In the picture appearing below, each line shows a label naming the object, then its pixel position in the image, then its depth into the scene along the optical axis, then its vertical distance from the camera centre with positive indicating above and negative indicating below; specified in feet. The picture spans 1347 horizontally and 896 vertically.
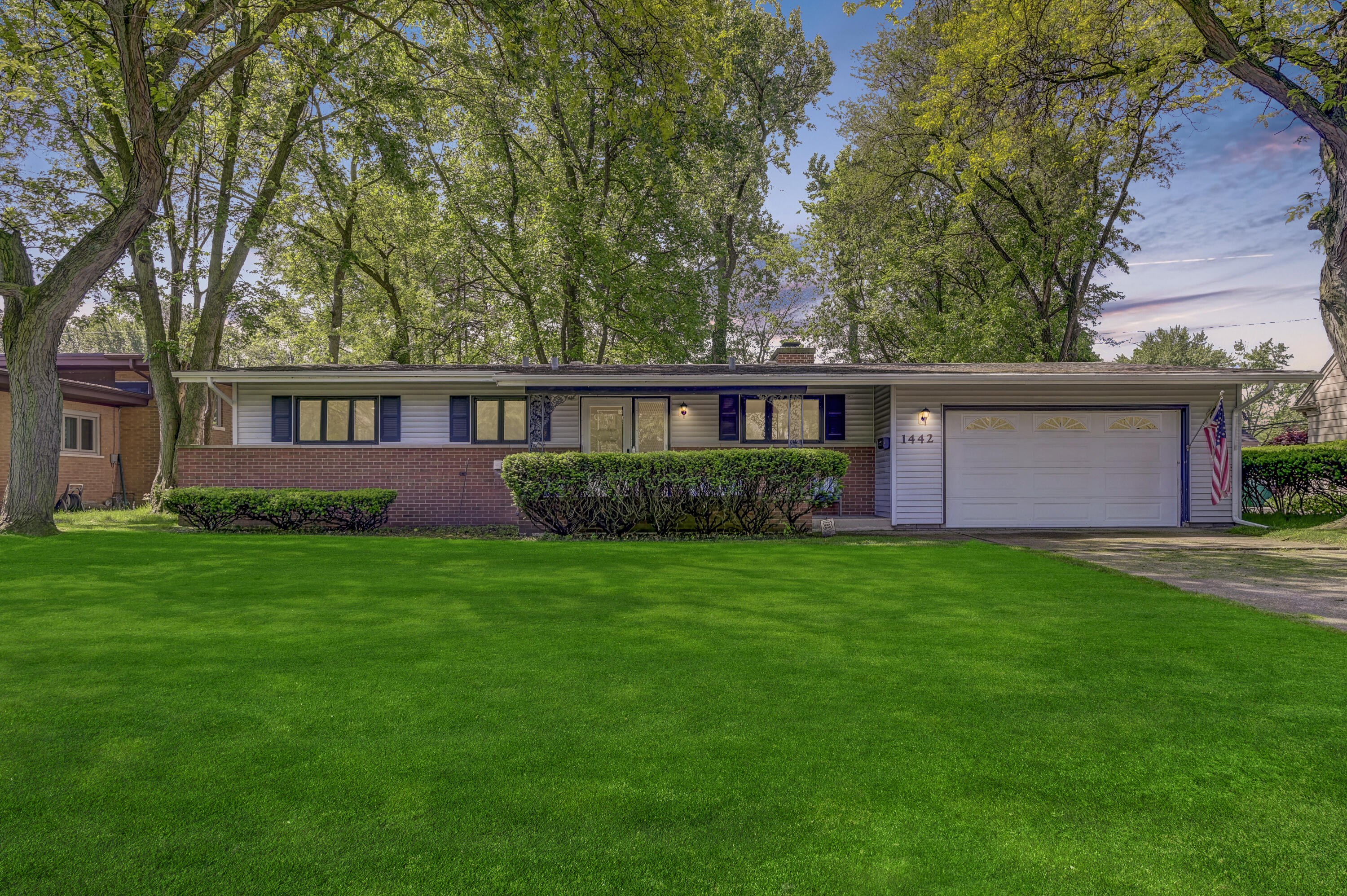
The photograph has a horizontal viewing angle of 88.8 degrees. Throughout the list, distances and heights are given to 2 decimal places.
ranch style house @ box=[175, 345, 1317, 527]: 43.47 +2.09
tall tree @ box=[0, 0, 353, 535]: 33.35 +15.45
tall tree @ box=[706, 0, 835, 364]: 79.87 +42.47
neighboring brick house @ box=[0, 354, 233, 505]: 55.98 +2.95
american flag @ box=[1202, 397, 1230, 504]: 42.50 +0.08
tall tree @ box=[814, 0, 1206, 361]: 41.60 +24.04
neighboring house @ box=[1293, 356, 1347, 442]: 64.95 +5.31
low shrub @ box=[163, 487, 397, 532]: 39.93 -2.72
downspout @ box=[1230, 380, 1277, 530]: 43.11 -1.62
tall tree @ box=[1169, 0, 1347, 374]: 36.29 +21.29
